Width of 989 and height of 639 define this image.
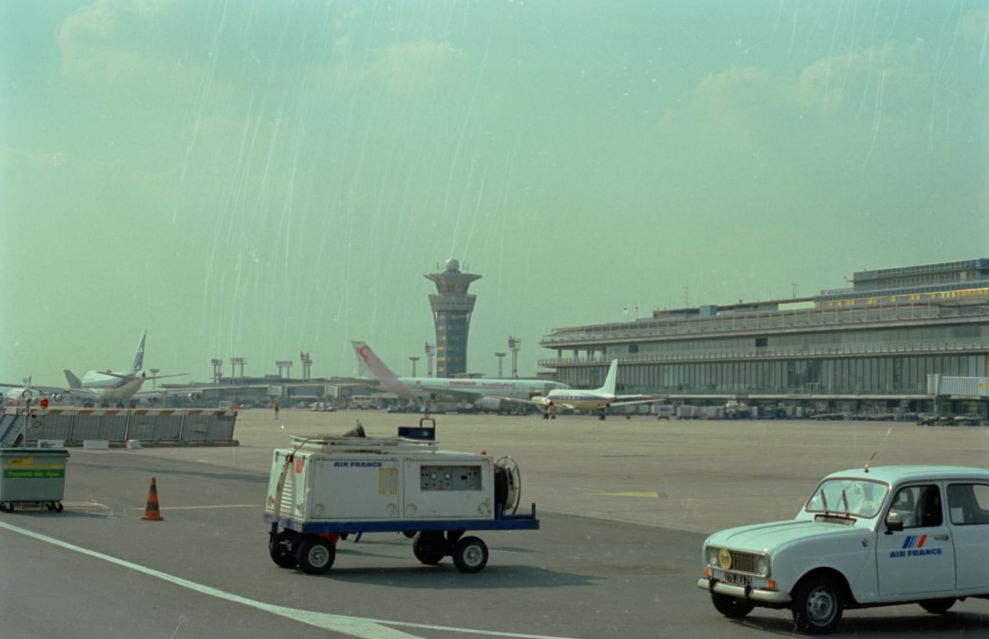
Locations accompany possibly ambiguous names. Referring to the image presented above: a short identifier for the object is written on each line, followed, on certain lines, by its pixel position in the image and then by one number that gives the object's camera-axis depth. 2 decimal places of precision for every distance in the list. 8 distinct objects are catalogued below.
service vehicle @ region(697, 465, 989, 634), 10.80
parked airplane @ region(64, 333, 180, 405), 104.44
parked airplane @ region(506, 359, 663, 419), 119.62
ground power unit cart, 14.32
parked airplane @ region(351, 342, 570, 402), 133.25
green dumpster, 22.20
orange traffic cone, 20.95
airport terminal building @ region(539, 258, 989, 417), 129.12
